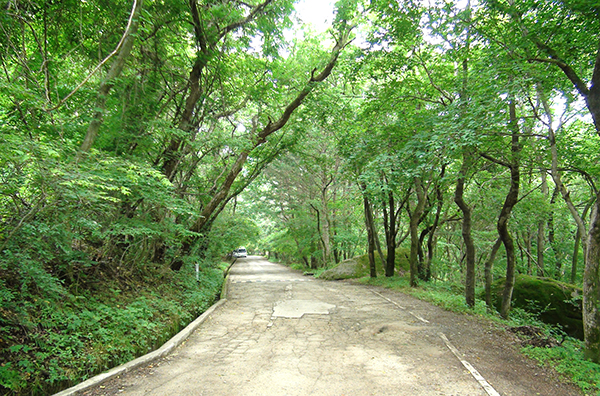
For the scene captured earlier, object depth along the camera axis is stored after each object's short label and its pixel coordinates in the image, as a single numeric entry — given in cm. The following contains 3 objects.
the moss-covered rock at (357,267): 1593
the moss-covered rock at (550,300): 894
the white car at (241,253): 4488
